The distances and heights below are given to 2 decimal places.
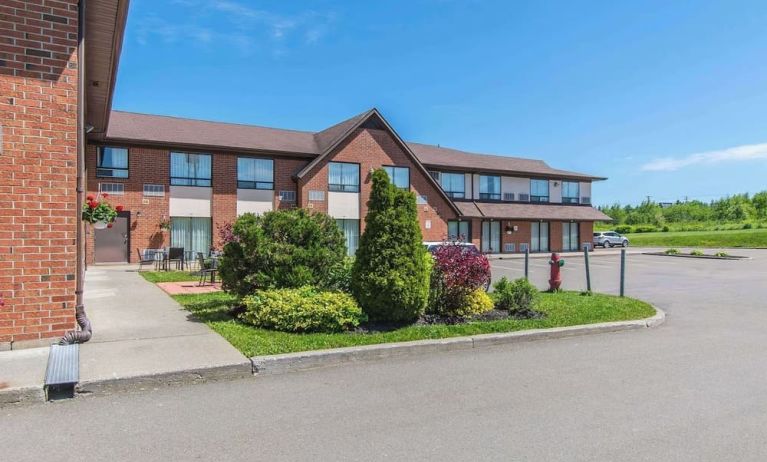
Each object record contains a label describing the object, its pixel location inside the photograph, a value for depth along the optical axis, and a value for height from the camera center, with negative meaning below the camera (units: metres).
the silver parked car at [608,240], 47.44 -0.92
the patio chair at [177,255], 18.67 -1.04
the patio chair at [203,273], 13.65 -1.26
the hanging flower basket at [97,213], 10.40 +0.30
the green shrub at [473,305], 8.35 -1.30
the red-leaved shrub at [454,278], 8.26 -0.81
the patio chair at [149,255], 21.34 -1.19
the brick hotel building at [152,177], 5.89 +1.86
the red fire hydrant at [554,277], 12.28 -1.17
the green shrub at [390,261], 7.43 -0.48
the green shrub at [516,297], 8.90 -1.21
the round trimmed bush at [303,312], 7.19 -1.22
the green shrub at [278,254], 8.12 -0.43
